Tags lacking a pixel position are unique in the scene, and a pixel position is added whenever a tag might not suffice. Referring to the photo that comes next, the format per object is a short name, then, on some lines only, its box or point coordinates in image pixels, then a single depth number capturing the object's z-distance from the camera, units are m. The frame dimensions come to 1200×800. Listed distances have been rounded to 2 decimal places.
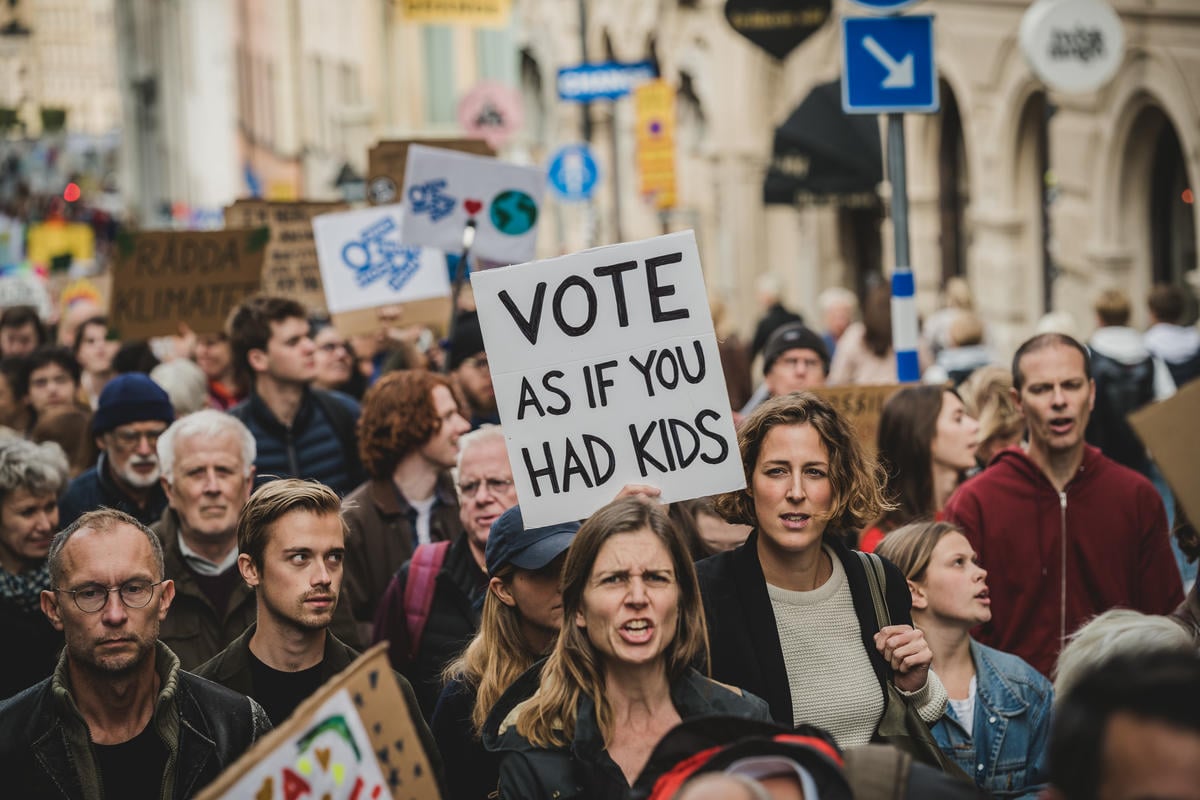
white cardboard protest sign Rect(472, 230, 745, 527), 5.33
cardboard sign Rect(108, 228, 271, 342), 11.65
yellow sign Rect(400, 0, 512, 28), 28.02
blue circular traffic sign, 22.98
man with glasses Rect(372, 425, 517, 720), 6.09
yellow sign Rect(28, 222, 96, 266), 28.11
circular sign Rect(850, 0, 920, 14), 8.71
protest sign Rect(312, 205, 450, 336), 11.24
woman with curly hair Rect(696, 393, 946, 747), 4.88
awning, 19.14
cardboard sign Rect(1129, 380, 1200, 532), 4.15
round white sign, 13.74
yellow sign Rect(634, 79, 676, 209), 23.77
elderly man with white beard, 7.88
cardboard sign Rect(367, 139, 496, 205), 12.72
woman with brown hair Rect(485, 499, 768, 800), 4.39
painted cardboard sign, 3.74
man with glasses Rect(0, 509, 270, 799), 4.76
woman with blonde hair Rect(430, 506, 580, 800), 5.08
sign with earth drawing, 10.38
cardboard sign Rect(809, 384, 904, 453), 8.80
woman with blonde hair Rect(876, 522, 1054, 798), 5.28
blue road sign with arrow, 8.73
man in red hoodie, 6.38
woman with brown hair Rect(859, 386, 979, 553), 7.36
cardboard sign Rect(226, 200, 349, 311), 12.39
